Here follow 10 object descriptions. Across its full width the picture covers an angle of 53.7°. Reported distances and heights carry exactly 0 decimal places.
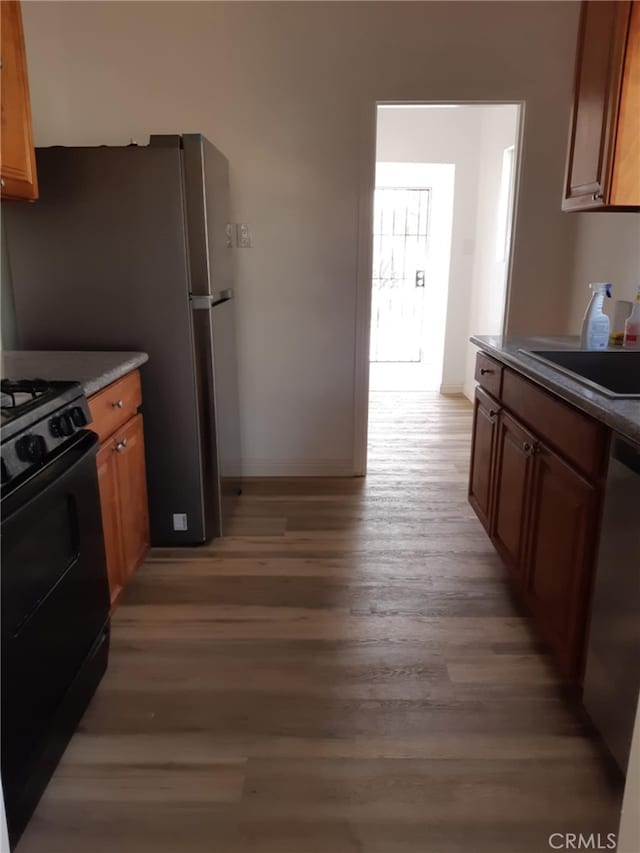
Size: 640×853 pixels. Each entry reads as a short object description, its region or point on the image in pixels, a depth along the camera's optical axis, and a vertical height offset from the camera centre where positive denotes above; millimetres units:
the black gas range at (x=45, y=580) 1340 -734
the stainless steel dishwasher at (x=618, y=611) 1433 -788
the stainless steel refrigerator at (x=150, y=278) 2412 -33
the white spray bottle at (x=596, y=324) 2363 -192
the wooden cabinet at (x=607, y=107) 1950 +526
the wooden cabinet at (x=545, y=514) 1684 -746
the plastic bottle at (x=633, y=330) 2350 -212
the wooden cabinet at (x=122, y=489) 2156 -792
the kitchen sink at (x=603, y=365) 2271 -328
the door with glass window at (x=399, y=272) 6730 -16
